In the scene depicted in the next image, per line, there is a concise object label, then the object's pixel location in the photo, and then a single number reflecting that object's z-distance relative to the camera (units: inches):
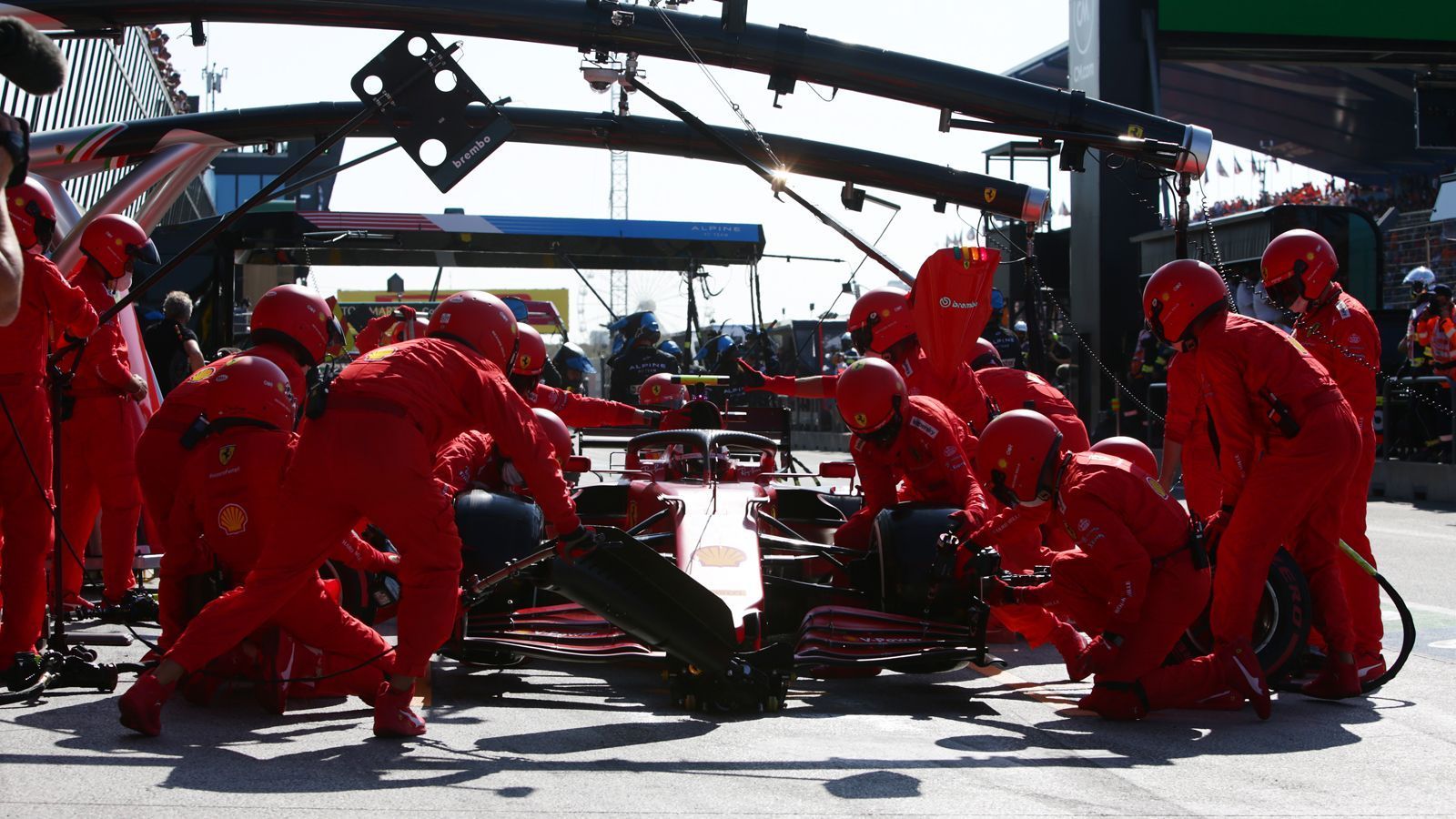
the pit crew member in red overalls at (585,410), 394.6
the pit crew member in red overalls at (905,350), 360.8
